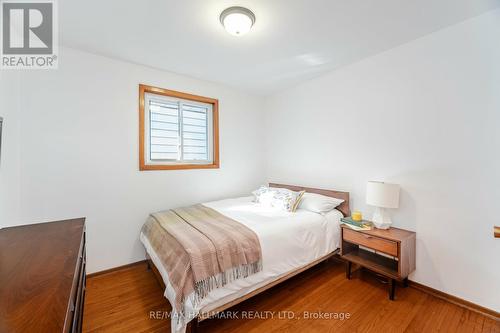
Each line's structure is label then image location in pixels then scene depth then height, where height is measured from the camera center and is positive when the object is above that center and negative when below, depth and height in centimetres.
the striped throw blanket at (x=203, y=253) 147 -71
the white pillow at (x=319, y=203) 261 -49
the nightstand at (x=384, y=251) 195 -88
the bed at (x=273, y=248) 156 -87
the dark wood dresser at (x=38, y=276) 65 -48
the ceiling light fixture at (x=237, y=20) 171 +125
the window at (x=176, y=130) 281 +53
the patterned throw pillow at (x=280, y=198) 269 -45
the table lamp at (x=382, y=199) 211 -35
